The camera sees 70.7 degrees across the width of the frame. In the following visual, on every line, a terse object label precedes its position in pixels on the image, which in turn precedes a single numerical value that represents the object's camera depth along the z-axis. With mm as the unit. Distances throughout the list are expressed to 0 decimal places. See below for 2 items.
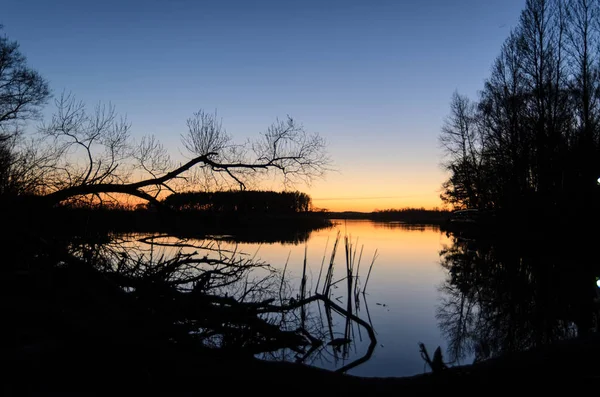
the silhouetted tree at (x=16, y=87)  21062
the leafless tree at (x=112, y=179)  8986
